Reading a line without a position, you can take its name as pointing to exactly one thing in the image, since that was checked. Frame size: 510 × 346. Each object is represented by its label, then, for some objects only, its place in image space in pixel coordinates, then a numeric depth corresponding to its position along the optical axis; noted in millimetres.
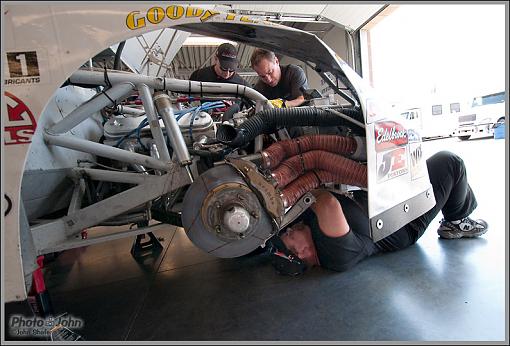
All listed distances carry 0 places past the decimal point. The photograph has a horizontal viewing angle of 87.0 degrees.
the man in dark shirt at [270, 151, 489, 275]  1501
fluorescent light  5777
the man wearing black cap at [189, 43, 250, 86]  2258
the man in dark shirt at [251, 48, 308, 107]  2410
